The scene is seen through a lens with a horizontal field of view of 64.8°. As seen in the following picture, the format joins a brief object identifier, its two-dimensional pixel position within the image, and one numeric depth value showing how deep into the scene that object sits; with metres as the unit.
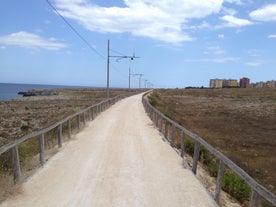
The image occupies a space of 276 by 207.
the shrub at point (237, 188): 5.49
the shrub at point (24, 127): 16.38
